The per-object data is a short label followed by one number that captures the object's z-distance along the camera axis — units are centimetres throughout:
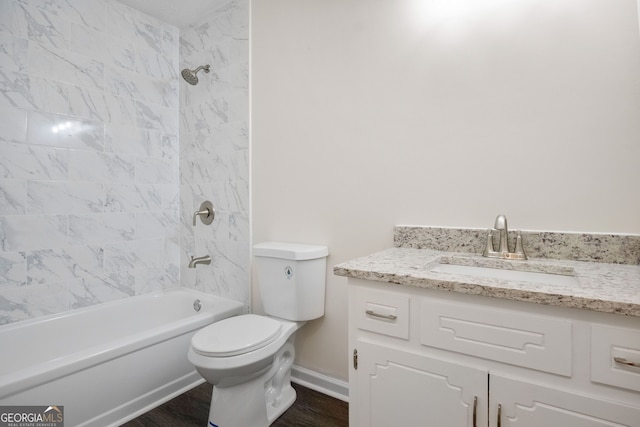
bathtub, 138
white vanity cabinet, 78
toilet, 140
